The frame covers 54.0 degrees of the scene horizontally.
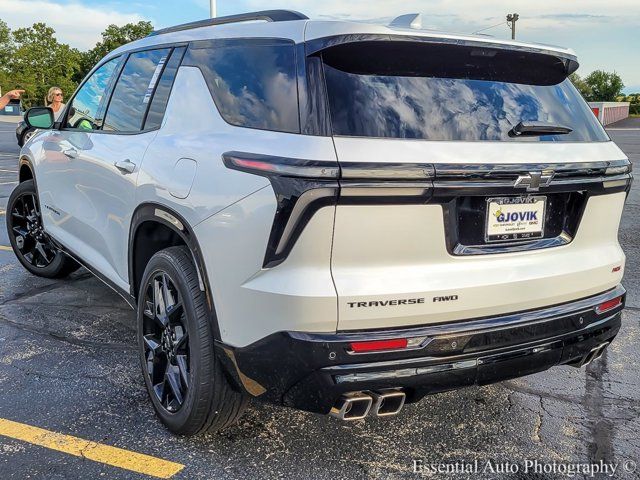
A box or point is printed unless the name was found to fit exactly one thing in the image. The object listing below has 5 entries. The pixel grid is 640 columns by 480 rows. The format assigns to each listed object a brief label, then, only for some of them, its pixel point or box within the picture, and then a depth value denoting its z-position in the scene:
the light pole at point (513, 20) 52.53
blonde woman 9.58
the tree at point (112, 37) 85.44
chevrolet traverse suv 2.22
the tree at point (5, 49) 75.93
